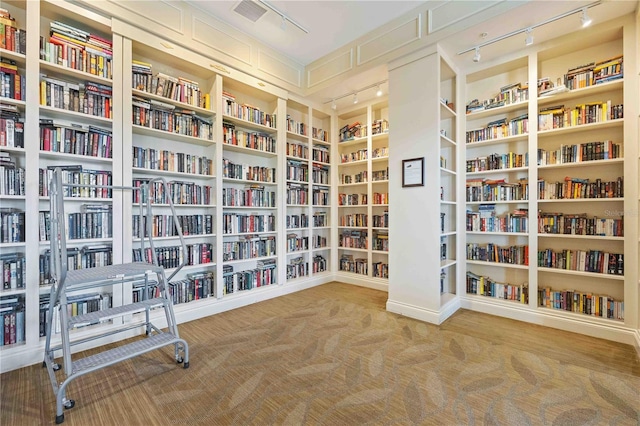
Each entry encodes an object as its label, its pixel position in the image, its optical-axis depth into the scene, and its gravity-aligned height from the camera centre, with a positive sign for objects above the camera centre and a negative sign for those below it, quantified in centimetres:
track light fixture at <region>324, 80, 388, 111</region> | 387 +180
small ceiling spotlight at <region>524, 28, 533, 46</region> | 263 +167
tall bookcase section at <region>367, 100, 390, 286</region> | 430 +37
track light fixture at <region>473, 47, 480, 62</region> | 290 +166
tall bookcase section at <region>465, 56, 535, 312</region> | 313 +30
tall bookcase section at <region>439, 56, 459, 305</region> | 343 +38
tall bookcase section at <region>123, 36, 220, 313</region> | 280 +62
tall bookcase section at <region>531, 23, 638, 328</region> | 262 +30
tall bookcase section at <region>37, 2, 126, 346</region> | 230 +69
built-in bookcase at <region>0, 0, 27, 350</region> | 210 -2
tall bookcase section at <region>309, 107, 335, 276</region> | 462 +33
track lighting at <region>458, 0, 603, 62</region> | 239 +178
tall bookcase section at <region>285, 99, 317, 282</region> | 426 +36
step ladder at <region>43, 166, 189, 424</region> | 166 -71
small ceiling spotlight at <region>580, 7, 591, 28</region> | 238 +168
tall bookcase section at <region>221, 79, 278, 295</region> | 351 +34
